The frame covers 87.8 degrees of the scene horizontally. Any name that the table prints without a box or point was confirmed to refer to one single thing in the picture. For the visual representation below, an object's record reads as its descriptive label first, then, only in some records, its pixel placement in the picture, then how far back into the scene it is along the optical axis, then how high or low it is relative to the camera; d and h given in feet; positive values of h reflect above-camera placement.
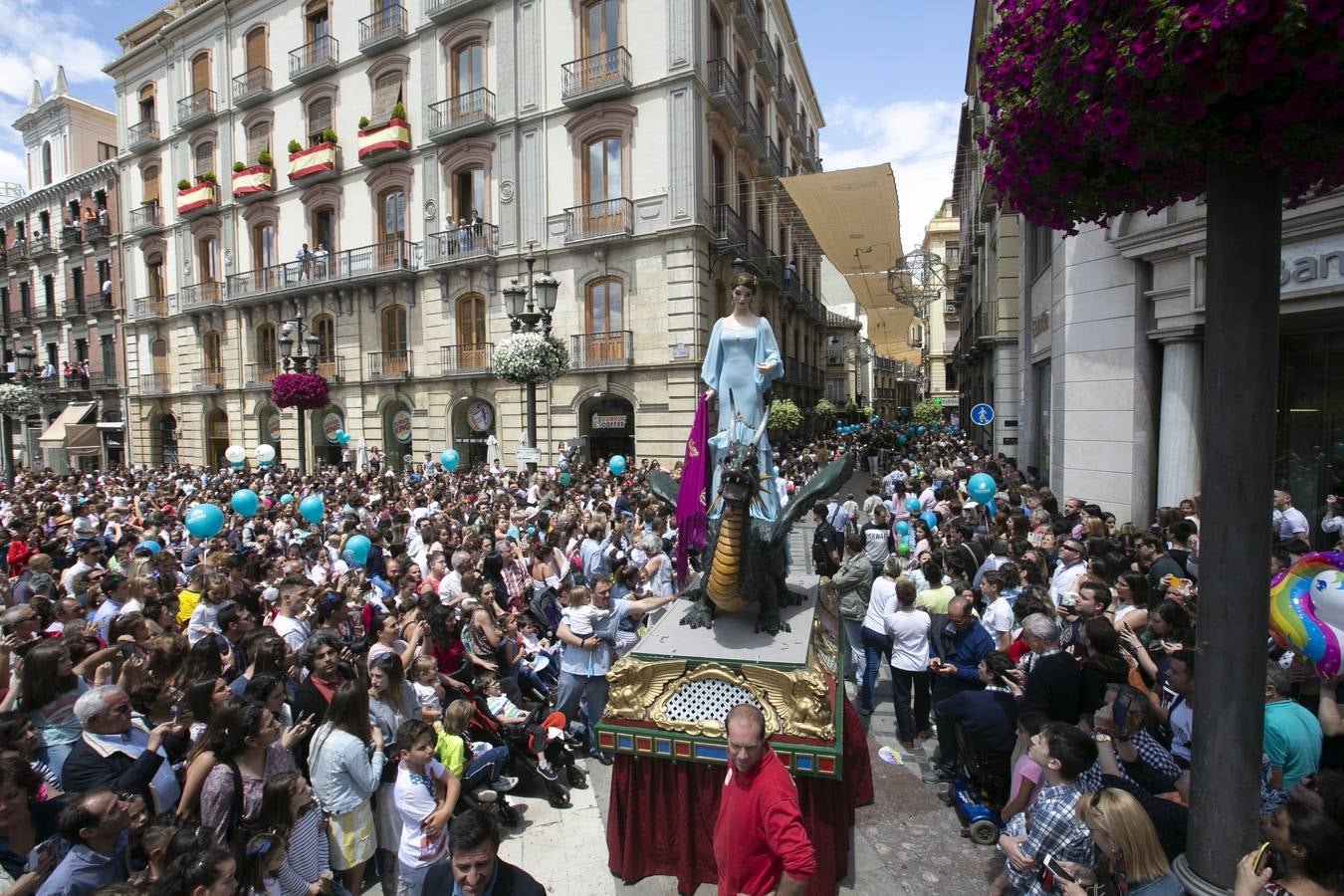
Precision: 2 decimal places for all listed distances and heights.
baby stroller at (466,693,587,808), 17.10 -8.51
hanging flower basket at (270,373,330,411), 52.75 +2.22
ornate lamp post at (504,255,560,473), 41.86 +6.63
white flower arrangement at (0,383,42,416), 62.49 +2.29
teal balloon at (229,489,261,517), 36.96 -4.36
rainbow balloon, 10.40 -3.21
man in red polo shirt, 9.34 -5.44
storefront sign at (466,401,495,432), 73.97 -0.11
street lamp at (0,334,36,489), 57.36 +4.33
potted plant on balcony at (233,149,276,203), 84.33 +29.30
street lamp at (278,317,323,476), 51.52 +5.08
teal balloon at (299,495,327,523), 36.50 -4.68
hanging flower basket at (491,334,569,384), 42.93 +3.55
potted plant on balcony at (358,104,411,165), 73.41 +29.41
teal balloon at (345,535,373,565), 28.22 -5.25
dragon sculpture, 14.57 -2.98
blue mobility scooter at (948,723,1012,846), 15.10 -8.72
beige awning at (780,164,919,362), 53.98 +16.81
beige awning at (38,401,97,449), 109.60 +0.01
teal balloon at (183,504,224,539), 30.12 -4.28
